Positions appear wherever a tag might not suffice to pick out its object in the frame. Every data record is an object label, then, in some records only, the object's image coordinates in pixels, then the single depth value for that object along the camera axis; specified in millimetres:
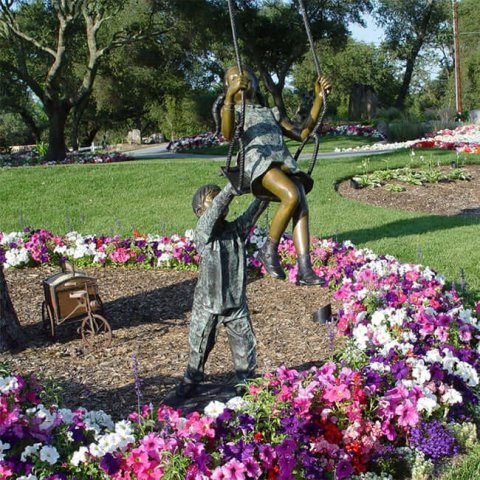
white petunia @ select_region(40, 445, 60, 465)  2809
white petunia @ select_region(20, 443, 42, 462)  2842
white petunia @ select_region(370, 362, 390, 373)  3783
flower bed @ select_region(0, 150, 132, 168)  19562
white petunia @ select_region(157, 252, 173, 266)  7622
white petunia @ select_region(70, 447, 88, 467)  2846
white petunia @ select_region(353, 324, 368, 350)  4324
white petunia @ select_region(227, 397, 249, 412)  3275
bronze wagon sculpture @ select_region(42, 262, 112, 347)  5418
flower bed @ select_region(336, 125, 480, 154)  17311
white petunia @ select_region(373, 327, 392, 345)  4332
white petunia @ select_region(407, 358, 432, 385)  3721
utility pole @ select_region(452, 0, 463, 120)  30745
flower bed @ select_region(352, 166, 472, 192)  12734
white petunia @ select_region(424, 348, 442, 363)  3967
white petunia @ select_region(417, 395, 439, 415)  3550
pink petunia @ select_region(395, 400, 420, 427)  3432
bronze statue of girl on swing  3926
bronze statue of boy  3637
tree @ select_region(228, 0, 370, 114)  27500
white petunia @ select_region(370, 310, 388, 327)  4645
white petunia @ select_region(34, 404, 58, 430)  3003
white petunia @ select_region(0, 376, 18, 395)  3105
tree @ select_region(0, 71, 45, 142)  27953
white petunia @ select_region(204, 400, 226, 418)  3104
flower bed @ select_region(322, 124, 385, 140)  25778
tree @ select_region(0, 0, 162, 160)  19703
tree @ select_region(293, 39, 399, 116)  48625
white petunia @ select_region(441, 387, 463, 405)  3738
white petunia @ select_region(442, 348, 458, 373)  3971
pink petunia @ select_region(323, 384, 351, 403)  3365
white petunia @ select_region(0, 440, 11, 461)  2802
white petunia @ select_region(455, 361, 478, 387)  3963
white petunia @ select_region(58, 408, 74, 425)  3148
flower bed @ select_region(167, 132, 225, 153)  26486
